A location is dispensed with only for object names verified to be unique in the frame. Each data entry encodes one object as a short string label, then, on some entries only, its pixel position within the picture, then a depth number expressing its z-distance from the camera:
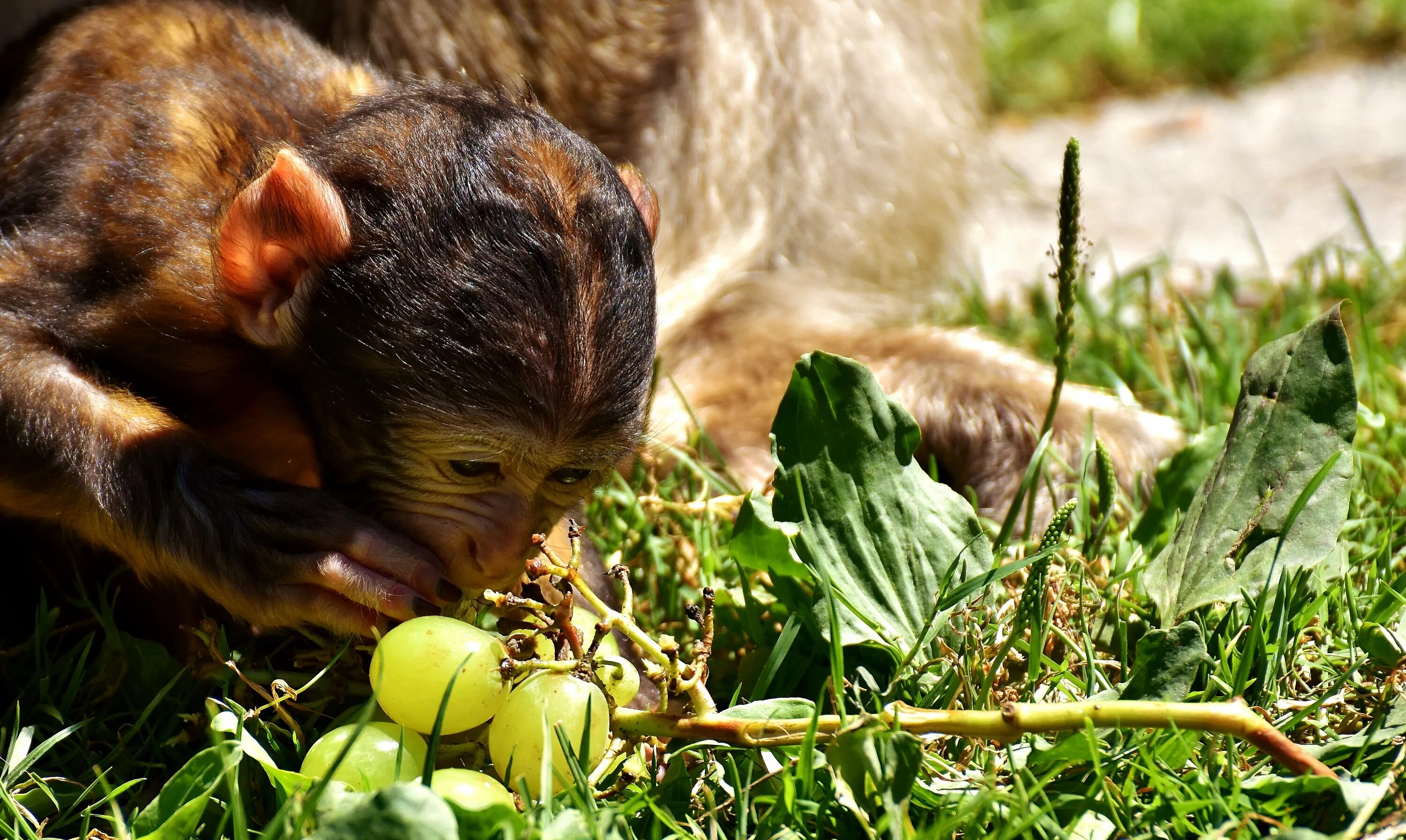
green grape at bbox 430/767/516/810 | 4.00
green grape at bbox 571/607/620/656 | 4.86
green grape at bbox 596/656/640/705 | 4.57
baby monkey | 4.61
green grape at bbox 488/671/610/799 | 4.30
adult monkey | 7.71
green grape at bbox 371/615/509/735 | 4.28
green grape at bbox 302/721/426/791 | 4.21
